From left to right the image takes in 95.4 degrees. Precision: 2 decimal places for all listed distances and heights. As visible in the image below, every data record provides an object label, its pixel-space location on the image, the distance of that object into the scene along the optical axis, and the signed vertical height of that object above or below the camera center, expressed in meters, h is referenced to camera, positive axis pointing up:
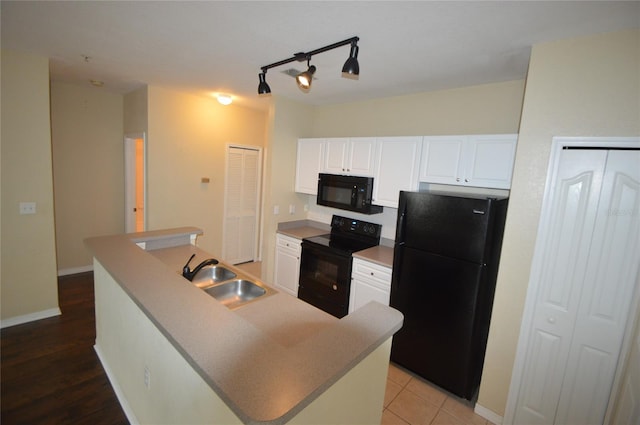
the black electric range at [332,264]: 3.11 -0.91
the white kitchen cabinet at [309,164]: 3.68 +0.21
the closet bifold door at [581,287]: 1.68 -0.53
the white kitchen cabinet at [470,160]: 2.34 +0.28
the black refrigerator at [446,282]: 2.17 -0.73
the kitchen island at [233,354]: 0.90 -0.63
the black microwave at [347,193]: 3.18 -0.11
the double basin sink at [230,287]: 2.00 -0.80
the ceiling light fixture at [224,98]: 3.73 +0.96
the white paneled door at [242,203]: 4.65 -0.47
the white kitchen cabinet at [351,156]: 3.20 +0.31
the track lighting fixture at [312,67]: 1.76 +0.80
